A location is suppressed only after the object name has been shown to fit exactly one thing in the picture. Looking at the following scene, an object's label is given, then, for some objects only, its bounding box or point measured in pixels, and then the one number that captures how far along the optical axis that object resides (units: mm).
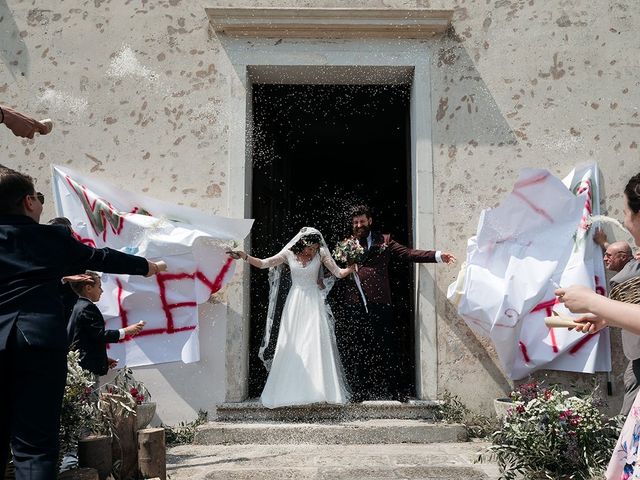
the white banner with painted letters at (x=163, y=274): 5914
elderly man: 2502
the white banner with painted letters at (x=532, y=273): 5715
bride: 5840
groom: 6277
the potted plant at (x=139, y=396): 4719
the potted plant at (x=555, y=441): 3920
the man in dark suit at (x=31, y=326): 2768
